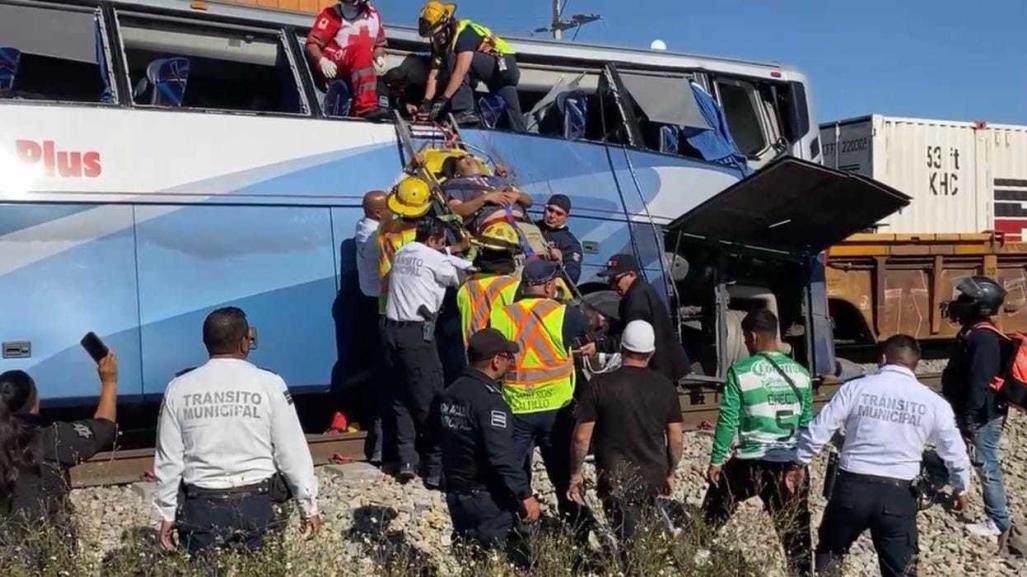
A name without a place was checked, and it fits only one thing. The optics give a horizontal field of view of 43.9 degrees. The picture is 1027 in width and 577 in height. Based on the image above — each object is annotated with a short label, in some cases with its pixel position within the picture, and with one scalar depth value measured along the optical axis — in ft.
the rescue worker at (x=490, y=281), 23.65
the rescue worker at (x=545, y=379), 21.75
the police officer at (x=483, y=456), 18.67
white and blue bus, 25.23
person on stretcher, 27.17
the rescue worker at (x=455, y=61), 30.63
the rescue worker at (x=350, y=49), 29.17
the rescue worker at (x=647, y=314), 25.05
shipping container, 64.44
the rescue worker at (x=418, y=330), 25.40
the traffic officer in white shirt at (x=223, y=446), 15.87
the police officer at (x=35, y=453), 16.10
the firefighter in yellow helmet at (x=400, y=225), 26.61
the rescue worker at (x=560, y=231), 28.96
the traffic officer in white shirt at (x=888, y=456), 19.71
